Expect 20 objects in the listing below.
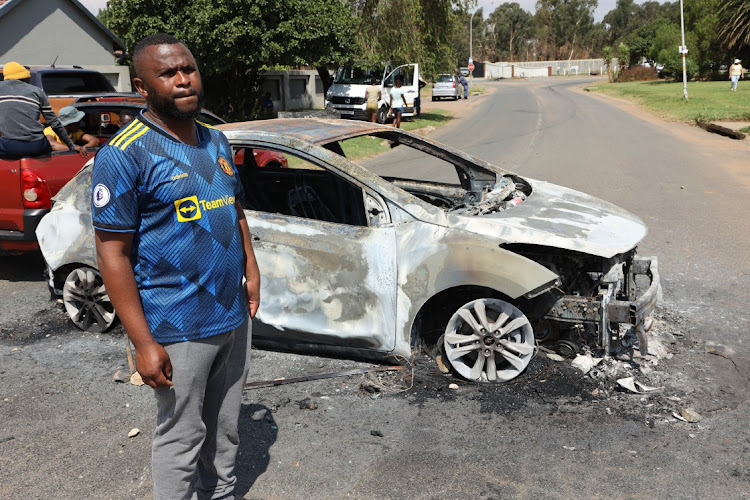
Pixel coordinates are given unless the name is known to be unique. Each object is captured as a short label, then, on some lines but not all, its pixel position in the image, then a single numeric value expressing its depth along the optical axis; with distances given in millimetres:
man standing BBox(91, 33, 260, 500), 2258
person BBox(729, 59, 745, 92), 38125
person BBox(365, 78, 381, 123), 20000
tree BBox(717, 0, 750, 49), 47656
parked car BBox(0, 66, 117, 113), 12055
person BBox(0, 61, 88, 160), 6559
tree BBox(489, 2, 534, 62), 121875
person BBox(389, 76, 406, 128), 20859
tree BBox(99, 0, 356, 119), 20188
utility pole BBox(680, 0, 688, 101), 30159
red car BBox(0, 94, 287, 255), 6184
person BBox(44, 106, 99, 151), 7875
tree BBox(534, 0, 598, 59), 119188
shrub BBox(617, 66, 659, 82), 63406
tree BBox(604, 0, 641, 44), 121375
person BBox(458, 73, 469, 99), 45372
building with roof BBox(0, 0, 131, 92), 22938
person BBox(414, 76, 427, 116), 27552
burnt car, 4059
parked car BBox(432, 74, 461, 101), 42594
